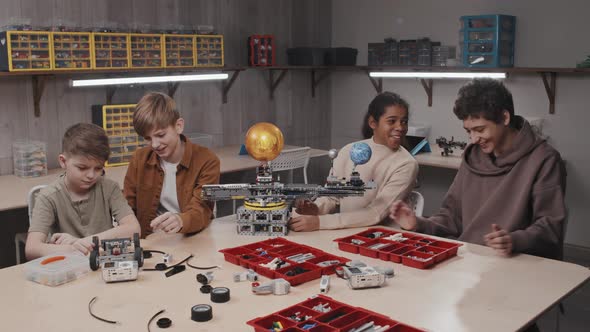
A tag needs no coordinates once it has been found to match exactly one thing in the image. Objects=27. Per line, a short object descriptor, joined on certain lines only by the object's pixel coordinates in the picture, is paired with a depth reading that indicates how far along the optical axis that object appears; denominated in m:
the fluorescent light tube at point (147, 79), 4.12
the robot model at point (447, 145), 4.91
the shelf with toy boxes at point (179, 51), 4.57
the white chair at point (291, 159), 4.71
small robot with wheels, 1.94
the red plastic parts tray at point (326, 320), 1.56
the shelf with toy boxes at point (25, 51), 3.78
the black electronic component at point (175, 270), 2.01
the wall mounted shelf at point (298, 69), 4.17
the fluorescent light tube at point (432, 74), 4.87
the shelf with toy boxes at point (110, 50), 4.17
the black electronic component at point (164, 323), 1.61
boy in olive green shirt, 2.33
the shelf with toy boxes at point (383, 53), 5.39
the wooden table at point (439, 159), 4.54
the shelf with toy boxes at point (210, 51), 4.75
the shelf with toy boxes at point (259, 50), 5.30
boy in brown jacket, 2.58
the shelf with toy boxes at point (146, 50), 4.37
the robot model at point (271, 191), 2.31
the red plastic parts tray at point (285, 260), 1.95
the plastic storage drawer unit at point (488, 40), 4.73
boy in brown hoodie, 2.31
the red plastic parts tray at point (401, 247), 2.11
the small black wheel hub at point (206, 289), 1.85
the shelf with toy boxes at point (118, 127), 4.36
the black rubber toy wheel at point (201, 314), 1.64
